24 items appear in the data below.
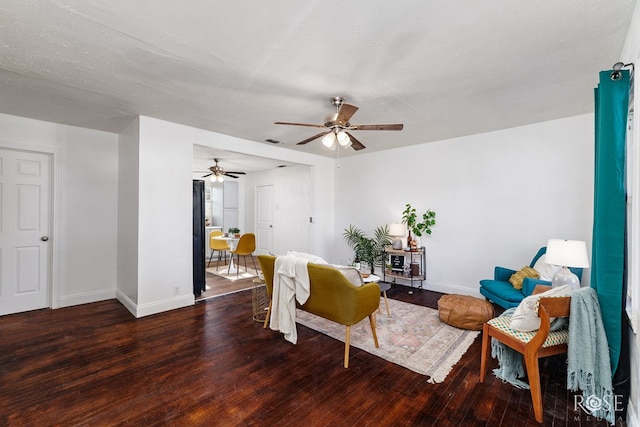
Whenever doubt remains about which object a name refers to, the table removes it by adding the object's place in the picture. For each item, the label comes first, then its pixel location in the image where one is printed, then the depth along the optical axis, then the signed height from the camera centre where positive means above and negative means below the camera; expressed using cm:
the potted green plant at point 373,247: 506 -64
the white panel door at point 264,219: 744 -22
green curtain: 175 +6
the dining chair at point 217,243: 627 -74
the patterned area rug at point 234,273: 547 -130
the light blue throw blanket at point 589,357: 176 -92
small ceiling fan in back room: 582 +81
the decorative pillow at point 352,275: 245 -56
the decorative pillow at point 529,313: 190 -70
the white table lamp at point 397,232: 462 -33
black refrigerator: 424 -46
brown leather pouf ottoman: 305 -111
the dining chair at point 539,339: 178 -88
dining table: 595 -78
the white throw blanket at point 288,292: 268 -80
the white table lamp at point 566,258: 230 -37
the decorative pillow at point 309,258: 276 -47
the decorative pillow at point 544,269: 305 -63
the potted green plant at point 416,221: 465 -15
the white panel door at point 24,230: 350 -28
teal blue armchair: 293 -86
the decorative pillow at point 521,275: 317 -72
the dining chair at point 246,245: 546 -67
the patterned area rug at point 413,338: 246 -132
